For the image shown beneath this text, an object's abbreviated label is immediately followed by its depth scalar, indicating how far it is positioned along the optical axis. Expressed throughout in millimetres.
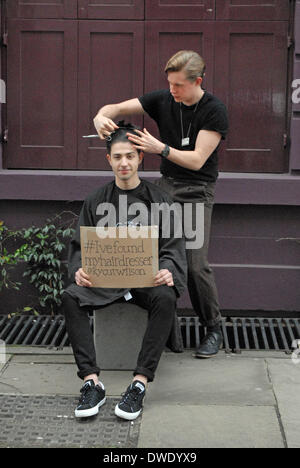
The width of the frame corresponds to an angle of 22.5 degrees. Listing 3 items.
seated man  4168
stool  4742
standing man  4613
